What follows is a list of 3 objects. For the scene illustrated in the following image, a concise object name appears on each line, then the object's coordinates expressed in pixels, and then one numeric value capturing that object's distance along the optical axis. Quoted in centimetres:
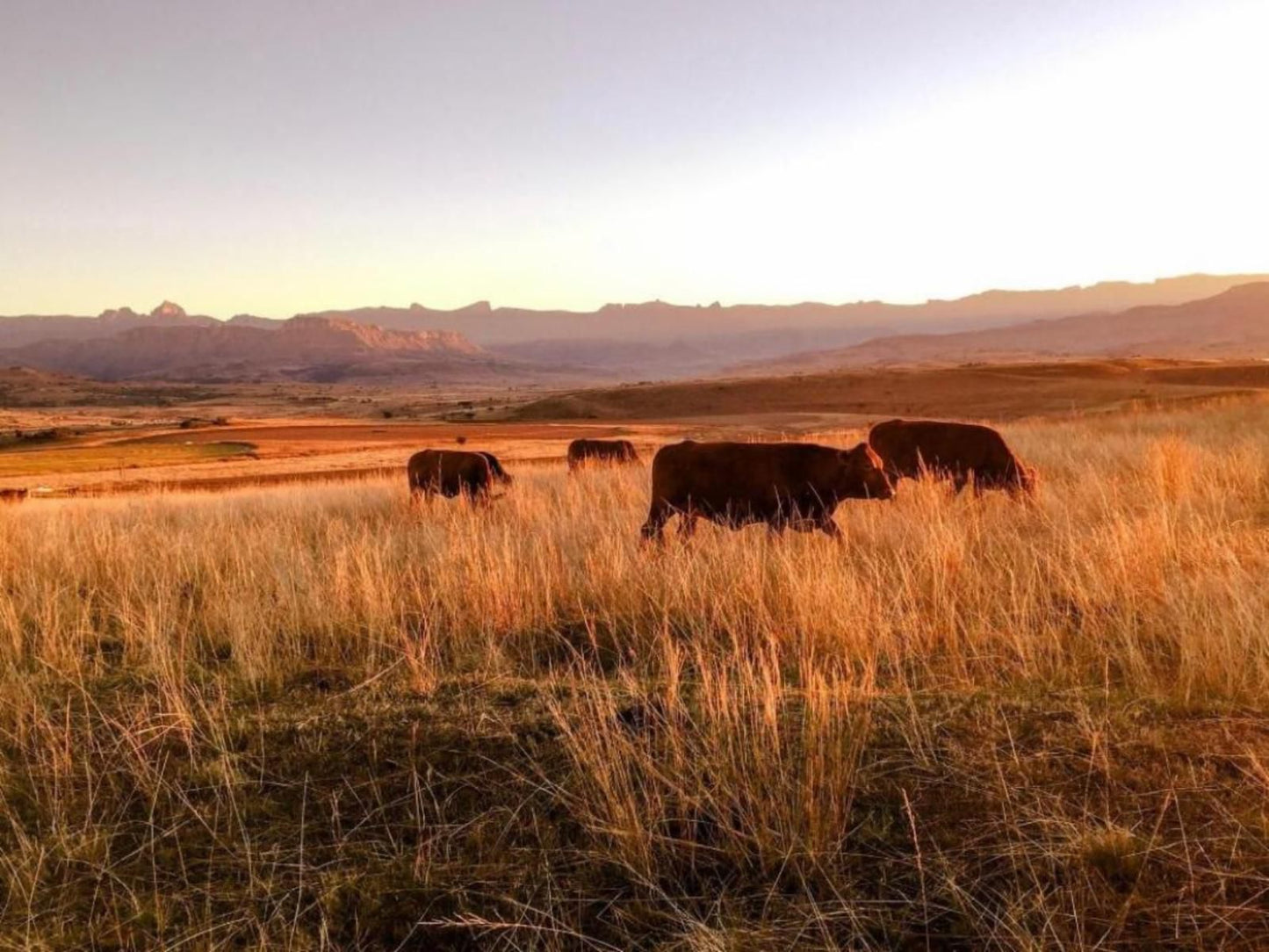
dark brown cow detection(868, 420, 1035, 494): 1050
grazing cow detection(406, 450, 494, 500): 1420
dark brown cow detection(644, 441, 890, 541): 805
